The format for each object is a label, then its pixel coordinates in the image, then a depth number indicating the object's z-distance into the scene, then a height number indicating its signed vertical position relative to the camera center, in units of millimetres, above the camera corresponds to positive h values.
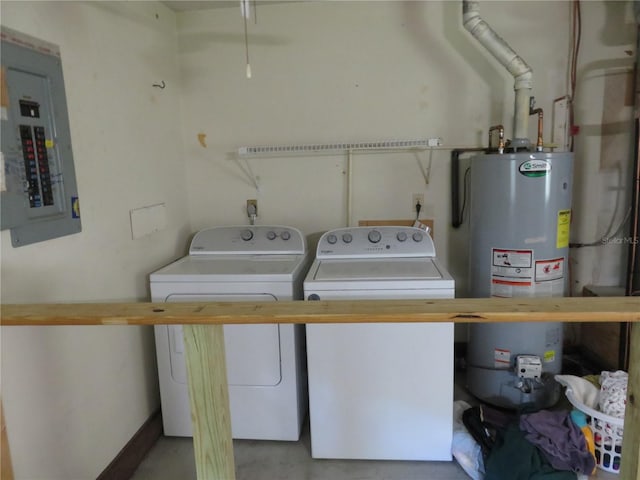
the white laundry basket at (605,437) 1829 -1148
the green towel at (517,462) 1688 -1163
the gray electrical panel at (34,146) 1349 +108
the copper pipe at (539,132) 2212 +144
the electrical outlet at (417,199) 2664 -199
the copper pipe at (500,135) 2229 +136
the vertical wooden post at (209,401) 1054 -541
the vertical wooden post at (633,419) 988 -587
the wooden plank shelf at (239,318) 997 -336
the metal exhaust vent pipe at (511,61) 2221 +501
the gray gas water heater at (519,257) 2121 -467
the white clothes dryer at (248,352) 2008 -835
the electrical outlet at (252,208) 2709 -218
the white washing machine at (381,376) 1889 -896
